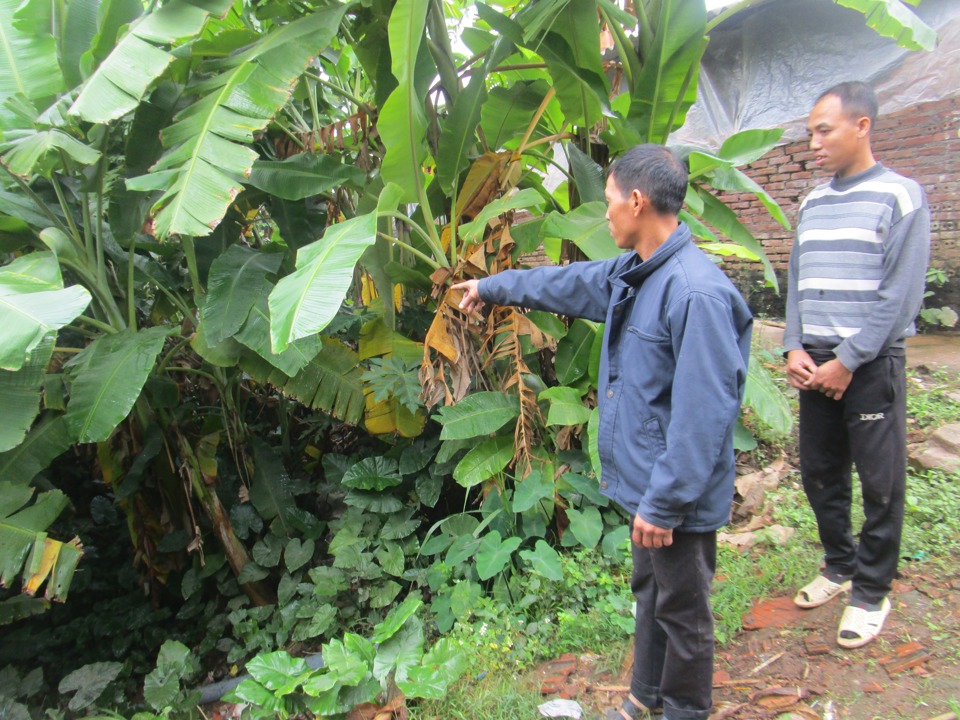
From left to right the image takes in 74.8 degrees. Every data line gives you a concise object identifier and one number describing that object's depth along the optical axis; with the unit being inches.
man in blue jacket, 62.7
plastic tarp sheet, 218.2
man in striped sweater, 84.6
